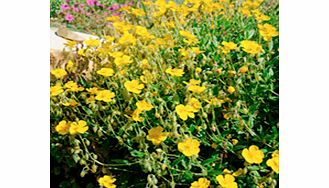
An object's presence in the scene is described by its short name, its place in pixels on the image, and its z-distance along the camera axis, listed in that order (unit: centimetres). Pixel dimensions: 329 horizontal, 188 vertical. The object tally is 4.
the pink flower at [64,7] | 269
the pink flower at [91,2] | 313
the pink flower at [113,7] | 299
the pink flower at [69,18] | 278
